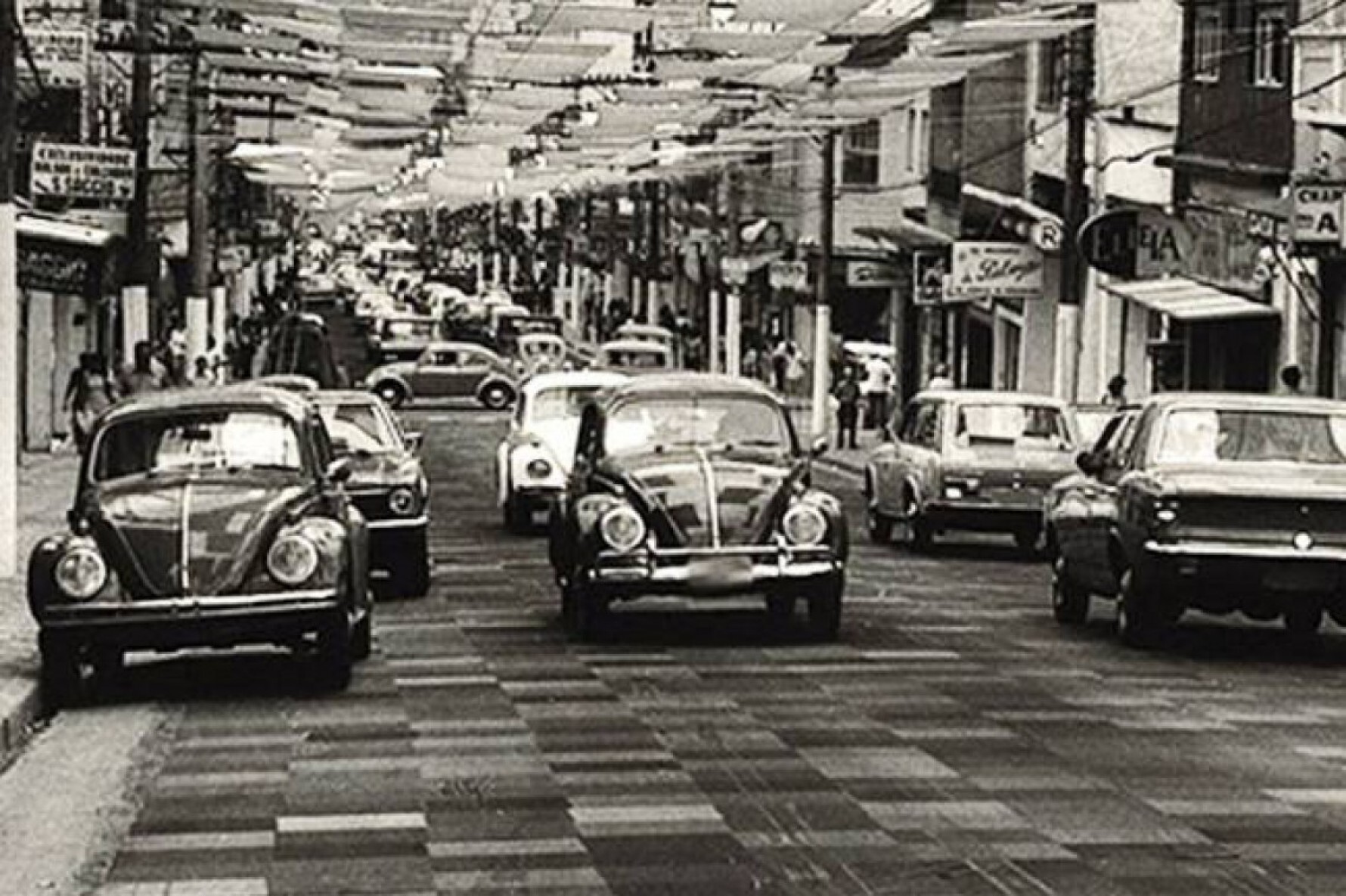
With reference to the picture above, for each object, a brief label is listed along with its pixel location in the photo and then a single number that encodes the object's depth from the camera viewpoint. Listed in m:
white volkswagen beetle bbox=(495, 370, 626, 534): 32.78
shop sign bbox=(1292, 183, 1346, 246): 33.59
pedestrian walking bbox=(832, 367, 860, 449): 56.19
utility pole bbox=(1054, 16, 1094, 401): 40.72
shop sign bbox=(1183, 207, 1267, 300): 41.47
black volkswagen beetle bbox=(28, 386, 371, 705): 17.52
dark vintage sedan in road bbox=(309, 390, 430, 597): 25.19
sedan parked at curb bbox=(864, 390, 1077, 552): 31.38
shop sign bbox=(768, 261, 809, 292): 67.38
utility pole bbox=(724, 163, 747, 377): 72.29
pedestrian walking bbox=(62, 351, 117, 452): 34.97
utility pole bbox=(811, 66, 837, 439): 58.53
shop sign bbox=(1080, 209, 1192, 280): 41.09
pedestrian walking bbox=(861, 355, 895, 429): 62.81
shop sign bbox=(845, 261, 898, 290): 73.12
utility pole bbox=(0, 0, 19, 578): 24.88
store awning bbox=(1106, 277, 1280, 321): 41.59
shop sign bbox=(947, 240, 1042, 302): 49.41
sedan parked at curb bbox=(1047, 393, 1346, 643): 19.61
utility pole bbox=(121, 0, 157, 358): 40.94
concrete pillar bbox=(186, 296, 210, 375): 55.50
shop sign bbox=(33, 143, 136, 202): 36.31
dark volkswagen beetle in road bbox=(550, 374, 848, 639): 20.36
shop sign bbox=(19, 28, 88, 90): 40.09
